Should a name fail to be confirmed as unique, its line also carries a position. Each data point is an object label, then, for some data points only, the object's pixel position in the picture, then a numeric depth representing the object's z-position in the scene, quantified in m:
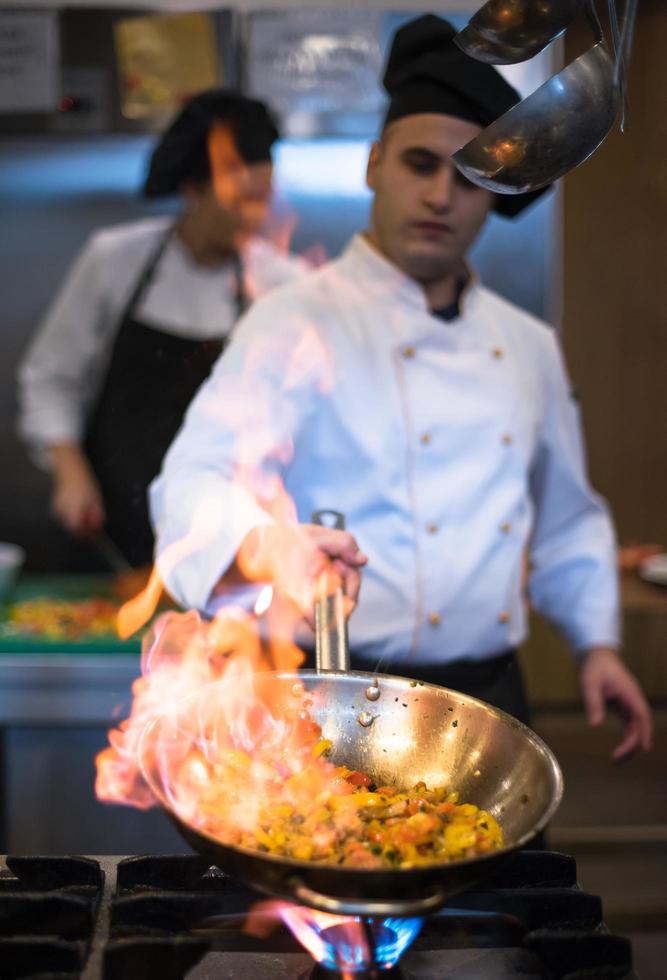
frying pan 0.78
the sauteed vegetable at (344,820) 0.91
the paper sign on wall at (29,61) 2.32
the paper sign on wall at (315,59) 2.33
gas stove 0.89
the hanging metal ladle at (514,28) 0.99
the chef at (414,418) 1.45
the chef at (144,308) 2.21
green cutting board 2.05
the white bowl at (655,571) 2.63
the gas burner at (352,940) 0.89
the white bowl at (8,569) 2.33
